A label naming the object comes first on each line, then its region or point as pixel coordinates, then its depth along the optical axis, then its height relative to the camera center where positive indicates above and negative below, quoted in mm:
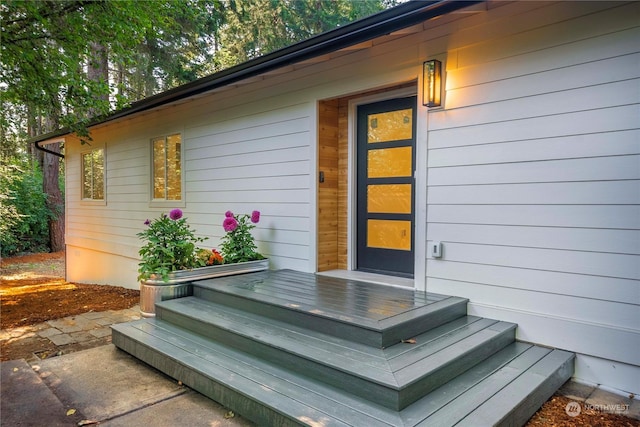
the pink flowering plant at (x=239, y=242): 4621 -522
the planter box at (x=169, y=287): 3785 -887
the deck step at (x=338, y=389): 1914 -1079
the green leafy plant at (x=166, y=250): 3857 -545
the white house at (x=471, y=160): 2555 +379
